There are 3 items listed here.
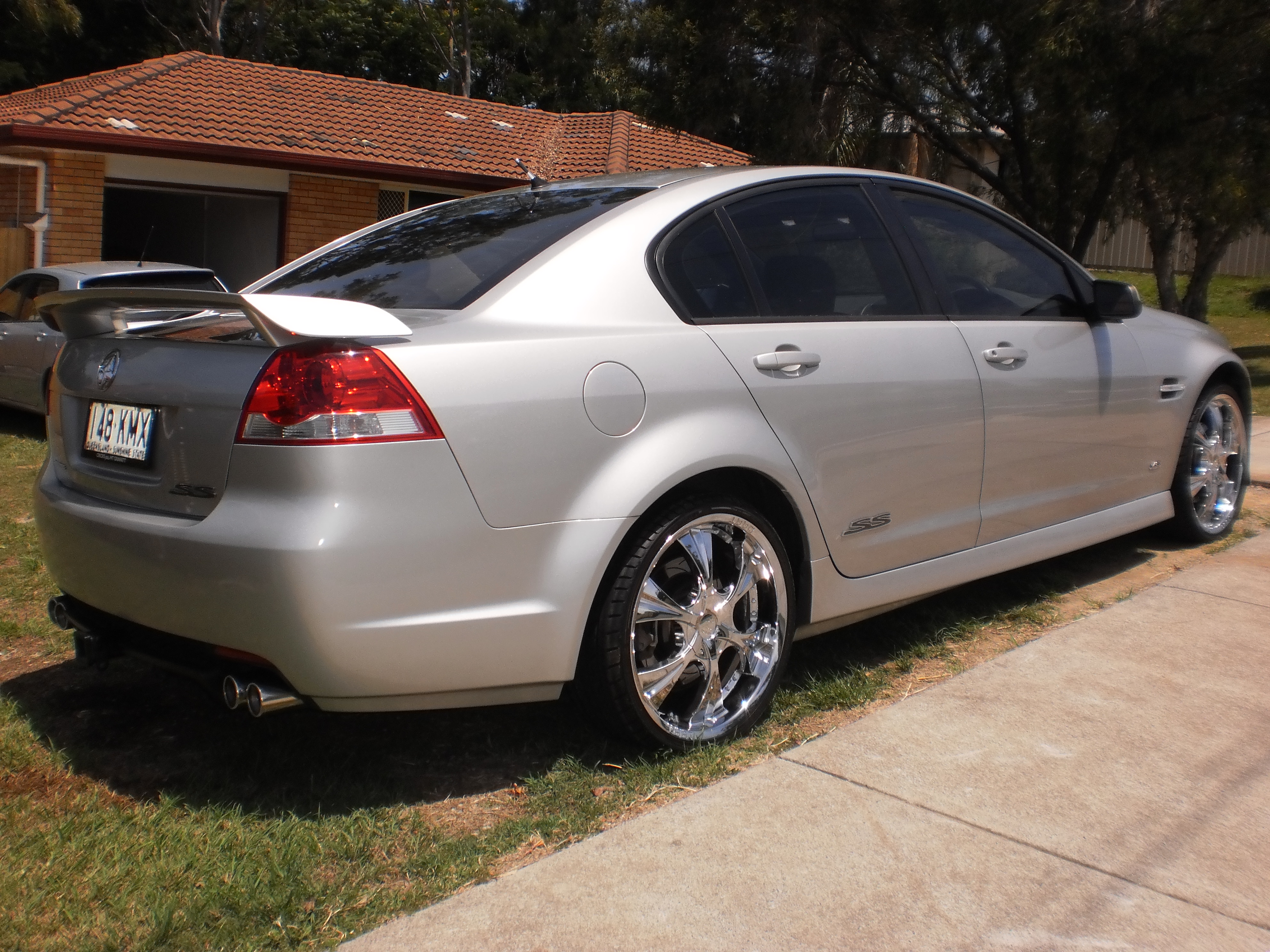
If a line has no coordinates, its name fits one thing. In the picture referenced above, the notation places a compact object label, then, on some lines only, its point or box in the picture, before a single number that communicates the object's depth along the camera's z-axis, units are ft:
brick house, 48.34
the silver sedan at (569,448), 8.93
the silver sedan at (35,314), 30.04
